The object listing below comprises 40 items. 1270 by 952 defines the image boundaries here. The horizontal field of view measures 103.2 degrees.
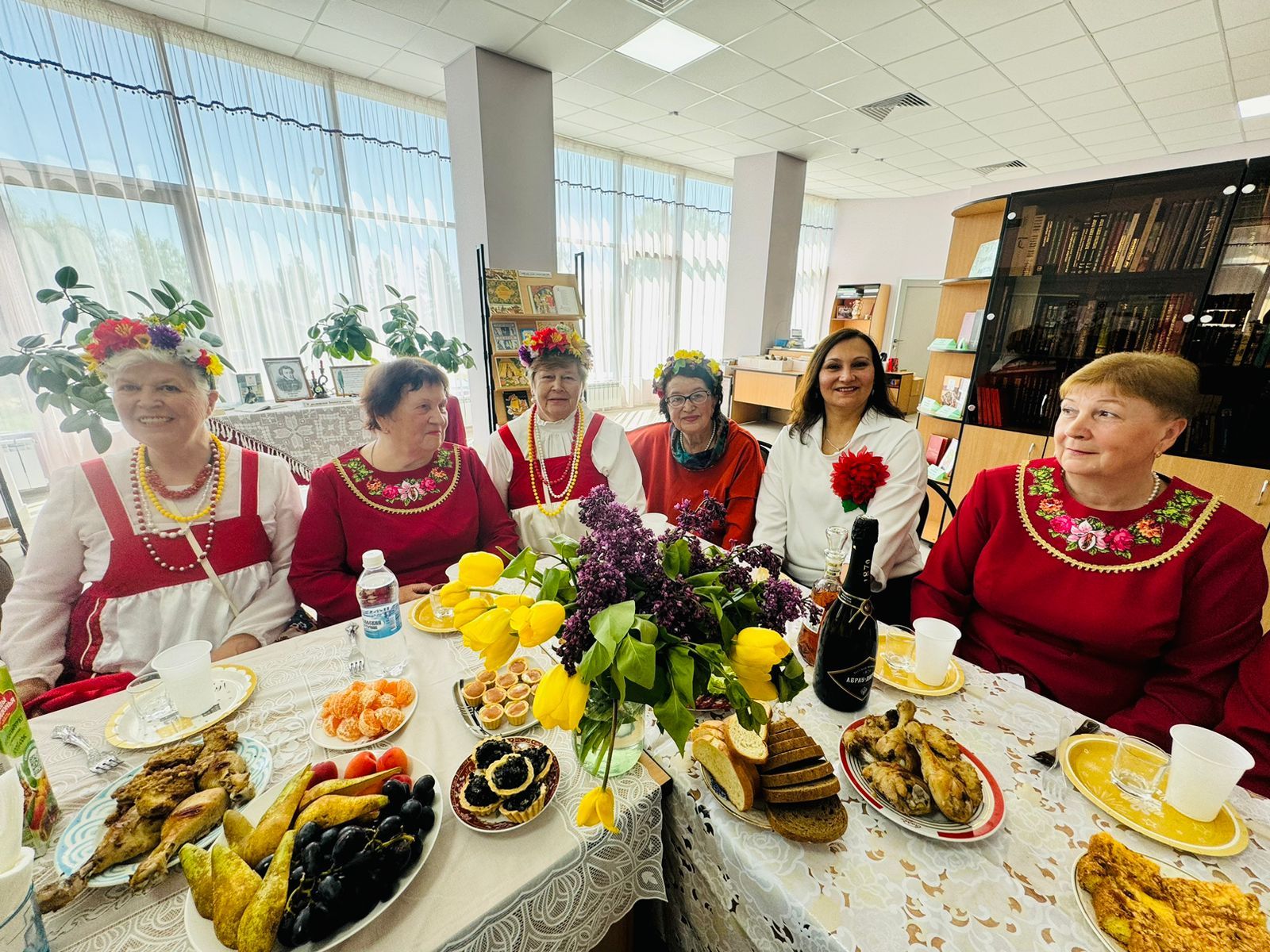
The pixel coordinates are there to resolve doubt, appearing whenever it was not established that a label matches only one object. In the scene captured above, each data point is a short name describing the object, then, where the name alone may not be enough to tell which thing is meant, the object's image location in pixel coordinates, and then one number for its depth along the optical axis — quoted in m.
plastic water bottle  1.02
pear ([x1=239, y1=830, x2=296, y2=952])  0.53
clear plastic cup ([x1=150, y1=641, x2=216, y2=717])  0.87
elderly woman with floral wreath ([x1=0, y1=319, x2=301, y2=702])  1.26
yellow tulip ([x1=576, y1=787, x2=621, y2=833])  0.55
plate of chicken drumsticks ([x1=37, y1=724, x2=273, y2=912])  0.62
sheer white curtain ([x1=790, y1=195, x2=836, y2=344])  8.27
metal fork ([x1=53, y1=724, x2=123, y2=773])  0.79
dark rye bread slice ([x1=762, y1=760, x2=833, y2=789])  0.69
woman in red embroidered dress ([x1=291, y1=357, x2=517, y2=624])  1.45
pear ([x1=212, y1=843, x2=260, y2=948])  0.55
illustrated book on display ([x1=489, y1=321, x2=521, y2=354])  3.46
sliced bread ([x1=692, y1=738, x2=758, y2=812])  0.68
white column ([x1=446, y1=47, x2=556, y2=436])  3.58
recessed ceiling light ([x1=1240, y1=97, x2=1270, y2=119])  3.91
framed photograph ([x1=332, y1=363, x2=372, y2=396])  3.48
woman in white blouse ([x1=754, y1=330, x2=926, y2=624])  1.70
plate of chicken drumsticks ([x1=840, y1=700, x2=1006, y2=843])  0.67
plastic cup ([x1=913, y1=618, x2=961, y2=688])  0.93
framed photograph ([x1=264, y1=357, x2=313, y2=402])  3.31
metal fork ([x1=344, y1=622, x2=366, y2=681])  1.02
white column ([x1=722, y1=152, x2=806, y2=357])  5.70
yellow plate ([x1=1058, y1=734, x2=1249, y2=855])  0.67
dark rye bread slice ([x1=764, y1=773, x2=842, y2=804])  0.67
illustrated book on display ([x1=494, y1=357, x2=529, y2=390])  3.50
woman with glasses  2.07
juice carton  0.65
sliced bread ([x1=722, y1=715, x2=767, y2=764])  0.70
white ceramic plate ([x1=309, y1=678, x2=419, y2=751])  0.82
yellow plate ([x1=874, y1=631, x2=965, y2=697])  0.94
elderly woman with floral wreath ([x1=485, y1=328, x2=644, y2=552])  2.00
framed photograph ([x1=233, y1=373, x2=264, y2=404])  3.31
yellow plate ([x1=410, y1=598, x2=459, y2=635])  1.14
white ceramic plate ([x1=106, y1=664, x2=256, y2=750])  0.84
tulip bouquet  0.56
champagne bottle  0.84
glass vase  0.63
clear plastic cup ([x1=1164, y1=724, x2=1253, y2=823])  0.68
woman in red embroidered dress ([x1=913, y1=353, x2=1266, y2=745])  1.07
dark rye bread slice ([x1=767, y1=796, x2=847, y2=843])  0.65
